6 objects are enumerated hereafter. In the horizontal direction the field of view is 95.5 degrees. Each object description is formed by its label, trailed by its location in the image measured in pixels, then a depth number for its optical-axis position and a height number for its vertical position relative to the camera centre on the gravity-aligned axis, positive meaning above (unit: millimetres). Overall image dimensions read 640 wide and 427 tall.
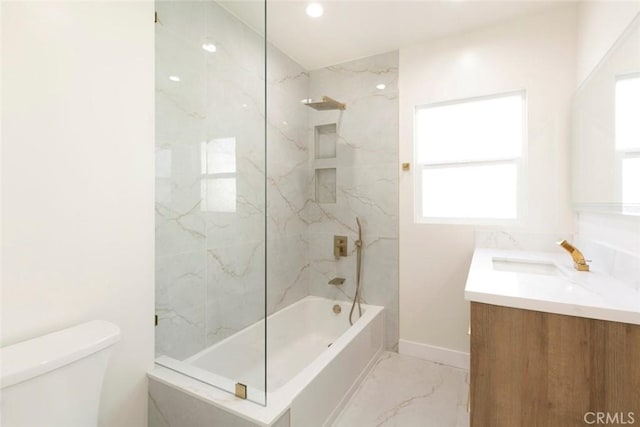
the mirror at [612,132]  1188 +381
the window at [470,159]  2215 +419
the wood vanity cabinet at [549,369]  904 -533
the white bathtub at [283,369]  1295 -858
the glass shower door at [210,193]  1583 +112
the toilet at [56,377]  882 -548
